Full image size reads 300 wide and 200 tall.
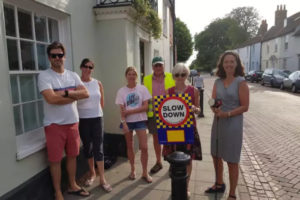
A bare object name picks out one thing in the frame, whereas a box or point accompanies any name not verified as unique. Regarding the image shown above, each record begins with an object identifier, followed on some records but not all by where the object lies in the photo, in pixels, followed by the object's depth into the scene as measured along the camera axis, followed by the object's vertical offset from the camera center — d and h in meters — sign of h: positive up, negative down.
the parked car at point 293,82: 15.73 -0.95
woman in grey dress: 2.86 -0.48
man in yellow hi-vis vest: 3.72 -0.18
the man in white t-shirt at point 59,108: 2.78 -0.41
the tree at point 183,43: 33.47 +4.00
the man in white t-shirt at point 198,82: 9.78 -0.47
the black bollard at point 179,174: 2.14 -0.95
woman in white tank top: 3.37 -0.68
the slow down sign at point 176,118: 2.52 -0.50
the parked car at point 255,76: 26.51 -0.78
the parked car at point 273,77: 19.48 -0.70
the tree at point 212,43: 64.06 +7.38
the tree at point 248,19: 59.59 +12.64
